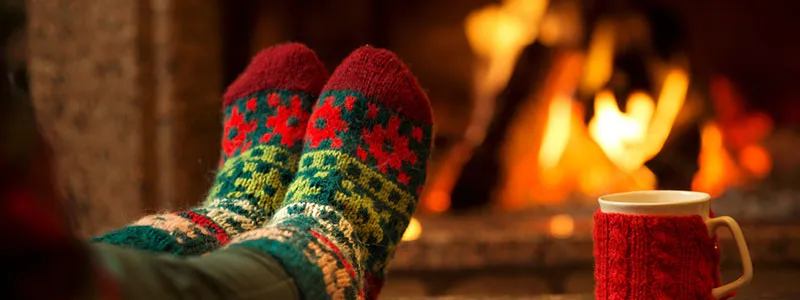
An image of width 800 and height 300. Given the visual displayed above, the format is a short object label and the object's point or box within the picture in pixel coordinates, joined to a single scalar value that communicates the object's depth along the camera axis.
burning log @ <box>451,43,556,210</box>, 1.34
